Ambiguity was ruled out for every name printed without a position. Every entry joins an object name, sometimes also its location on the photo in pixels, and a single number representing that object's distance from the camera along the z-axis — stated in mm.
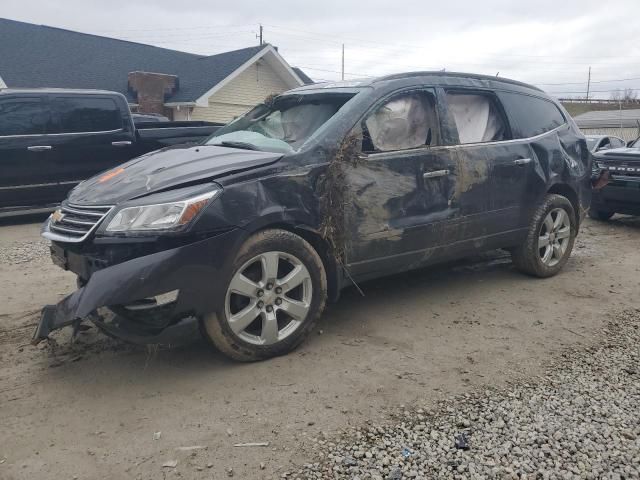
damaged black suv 3102
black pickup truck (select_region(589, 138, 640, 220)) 8094
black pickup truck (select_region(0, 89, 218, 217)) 8211
